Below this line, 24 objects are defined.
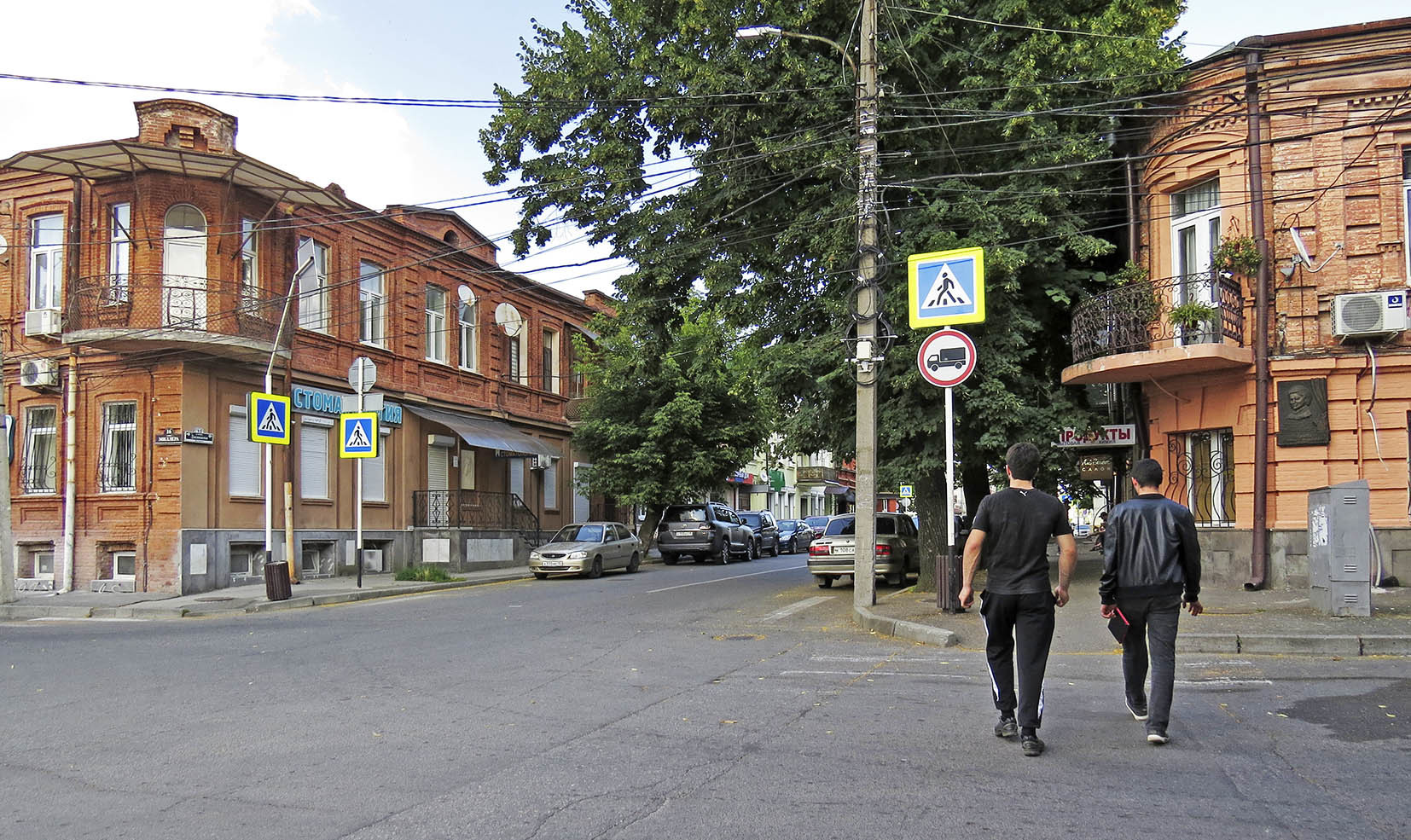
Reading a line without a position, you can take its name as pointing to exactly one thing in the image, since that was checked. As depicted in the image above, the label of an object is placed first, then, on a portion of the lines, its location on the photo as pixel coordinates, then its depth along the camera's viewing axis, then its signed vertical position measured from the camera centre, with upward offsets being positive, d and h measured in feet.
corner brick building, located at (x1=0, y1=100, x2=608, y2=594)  69.21 +8.13
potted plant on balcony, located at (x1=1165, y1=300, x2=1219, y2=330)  47.57 +6.78
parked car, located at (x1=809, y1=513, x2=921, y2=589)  65.10 -4.98
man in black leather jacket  21.07 -2.18
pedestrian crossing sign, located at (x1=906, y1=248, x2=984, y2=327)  42.09 +7.17
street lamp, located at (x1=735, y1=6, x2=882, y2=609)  47.21 +5.59
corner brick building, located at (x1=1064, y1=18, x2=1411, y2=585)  47.24 +7.31
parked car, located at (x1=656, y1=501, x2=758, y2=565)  108.47 -6.52
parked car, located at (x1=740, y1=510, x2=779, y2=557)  128.36 -7.40
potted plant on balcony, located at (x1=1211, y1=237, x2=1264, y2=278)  48.29 +9.45
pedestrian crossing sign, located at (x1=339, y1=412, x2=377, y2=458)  69.62 +2.43
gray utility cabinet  37.24 -2.91
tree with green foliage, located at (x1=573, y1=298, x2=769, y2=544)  106.11 +4.29
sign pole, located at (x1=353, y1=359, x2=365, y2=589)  69.21 -2.51
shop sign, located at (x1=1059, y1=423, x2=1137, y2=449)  54.95 +1.55
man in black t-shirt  20.65 -2.19
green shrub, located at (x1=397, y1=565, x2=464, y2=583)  77.77 -7.57
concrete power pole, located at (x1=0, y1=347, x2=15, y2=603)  61.05 -4.49
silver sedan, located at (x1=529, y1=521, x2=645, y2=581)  83.20 -6.41
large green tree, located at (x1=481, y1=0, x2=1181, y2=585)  50.06 +15.16
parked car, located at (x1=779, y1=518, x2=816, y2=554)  144.46 -8.96
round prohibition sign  41.98 +4.35
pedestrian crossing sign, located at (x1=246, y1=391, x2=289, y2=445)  63.62 +3.30
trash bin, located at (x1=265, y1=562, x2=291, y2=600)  61.62 -6.26
